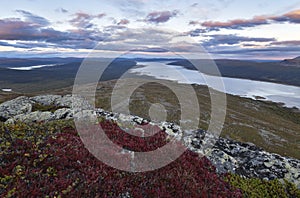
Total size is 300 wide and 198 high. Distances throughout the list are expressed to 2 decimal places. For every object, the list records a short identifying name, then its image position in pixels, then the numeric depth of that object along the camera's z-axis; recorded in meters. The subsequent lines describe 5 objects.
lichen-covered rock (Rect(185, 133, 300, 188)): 11.34
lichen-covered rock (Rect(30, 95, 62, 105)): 22.41
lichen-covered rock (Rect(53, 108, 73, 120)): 15.27
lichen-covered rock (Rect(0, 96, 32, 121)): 17.72
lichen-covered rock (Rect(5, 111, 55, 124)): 14.70
